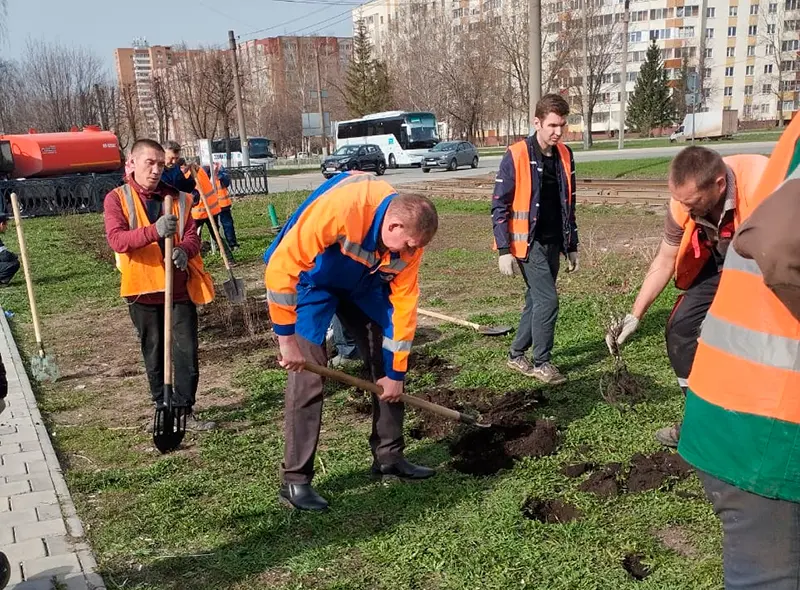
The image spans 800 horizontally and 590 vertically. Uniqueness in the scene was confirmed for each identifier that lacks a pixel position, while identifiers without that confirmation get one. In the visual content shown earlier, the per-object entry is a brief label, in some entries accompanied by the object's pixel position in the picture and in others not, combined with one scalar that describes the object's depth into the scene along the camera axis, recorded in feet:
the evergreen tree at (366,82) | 199.00
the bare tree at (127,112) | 131.85
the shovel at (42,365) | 18.98
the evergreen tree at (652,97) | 207.72
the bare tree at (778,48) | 215.10
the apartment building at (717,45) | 234.38
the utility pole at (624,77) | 124.77
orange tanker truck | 68.85
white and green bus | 121.19
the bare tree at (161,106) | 138.62
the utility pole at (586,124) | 140.61
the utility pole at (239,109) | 84.43
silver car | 104.32
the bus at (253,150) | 133.56
